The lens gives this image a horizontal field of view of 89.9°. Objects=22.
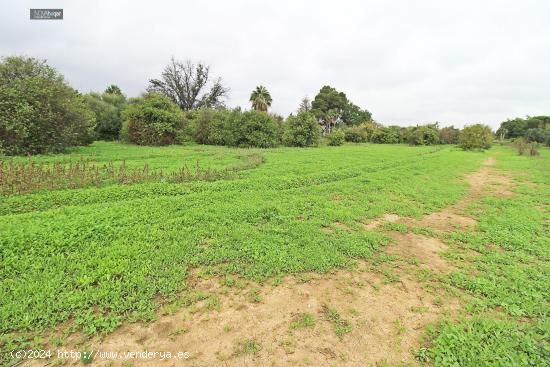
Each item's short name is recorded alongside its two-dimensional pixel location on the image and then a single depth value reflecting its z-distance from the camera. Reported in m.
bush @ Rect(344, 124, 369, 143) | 43.78
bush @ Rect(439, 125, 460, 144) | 44.72
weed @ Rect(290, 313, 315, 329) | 2.90
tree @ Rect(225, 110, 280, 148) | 23.52
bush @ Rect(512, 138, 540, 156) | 26.20
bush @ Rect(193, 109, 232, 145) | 24.45
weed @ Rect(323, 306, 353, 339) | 2.85
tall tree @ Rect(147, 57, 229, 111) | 42.88
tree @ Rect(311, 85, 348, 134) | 56.03
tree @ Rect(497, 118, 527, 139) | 52.94
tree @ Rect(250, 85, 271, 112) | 41.12
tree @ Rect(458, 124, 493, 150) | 32.56
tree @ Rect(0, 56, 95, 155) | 12.07
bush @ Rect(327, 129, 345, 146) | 32.86
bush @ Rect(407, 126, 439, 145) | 40.61
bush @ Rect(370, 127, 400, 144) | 44.22
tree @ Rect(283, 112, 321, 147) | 26.53
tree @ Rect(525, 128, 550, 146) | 39.51
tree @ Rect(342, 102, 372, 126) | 60.09
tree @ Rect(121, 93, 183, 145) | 20.62
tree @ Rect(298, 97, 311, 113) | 58.54
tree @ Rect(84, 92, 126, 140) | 24.84
